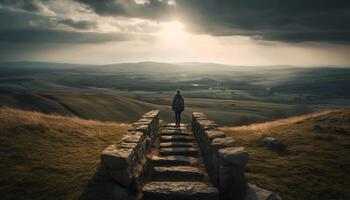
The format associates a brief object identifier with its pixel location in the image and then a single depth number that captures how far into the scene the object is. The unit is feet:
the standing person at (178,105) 72.90
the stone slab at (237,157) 31.37
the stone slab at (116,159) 30.81
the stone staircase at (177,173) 30.71
